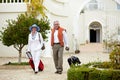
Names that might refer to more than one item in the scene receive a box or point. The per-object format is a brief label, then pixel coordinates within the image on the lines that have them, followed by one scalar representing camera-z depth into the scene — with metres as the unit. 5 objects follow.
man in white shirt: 15.80
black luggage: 15.23
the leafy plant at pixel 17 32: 17.88
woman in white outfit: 16.08
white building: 24.98
